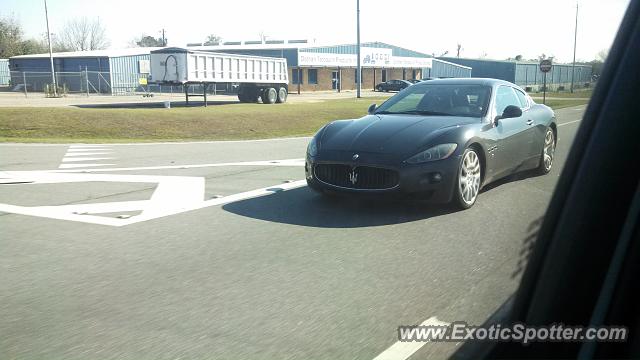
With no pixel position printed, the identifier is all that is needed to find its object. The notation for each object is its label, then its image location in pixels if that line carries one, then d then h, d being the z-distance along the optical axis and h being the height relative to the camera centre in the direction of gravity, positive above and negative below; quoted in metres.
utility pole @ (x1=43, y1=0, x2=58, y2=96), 42.34 +0.36
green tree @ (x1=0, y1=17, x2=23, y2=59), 76.06 +4.97
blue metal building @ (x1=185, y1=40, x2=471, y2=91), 61.00 +1.46
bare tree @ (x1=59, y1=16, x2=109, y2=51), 95.75 +5.54
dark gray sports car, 6.17 -0.75
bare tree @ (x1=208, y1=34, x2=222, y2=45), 132.25 +8.76
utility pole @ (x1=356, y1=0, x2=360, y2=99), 40.83 +4.21
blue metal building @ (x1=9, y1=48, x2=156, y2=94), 52.69 +0.87
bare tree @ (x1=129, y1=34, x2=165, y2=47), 127.31 +7.71
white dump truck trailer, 32.03 +0.30
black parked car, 58.96 -0.94
